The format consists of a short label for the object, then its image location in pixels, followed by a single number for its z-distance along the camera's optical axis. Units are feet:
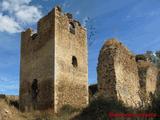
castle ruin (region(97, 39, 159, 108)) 22.24
